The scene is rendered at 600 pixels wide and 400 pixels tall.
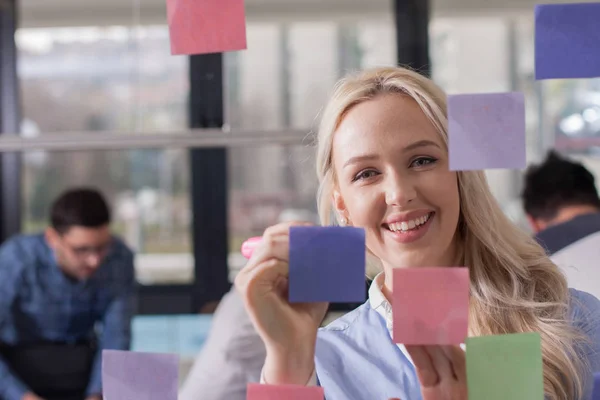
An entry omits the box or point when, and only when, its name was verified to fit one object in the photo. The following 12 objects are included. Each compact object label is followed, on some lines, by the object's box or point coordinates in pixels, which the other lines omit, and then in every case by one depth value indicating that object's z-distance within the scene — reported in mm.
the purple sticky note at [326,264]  1358
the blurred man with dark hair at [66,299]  3198
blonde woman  1386
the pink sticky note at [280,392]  1388
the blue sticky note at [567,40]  1399
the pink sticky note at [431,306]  1346
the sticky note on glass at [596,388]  1416
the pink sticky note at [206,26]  1429
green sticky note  1347
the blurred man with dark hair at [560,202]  2358
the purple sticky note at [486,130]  1362
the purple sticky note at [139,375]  1421
